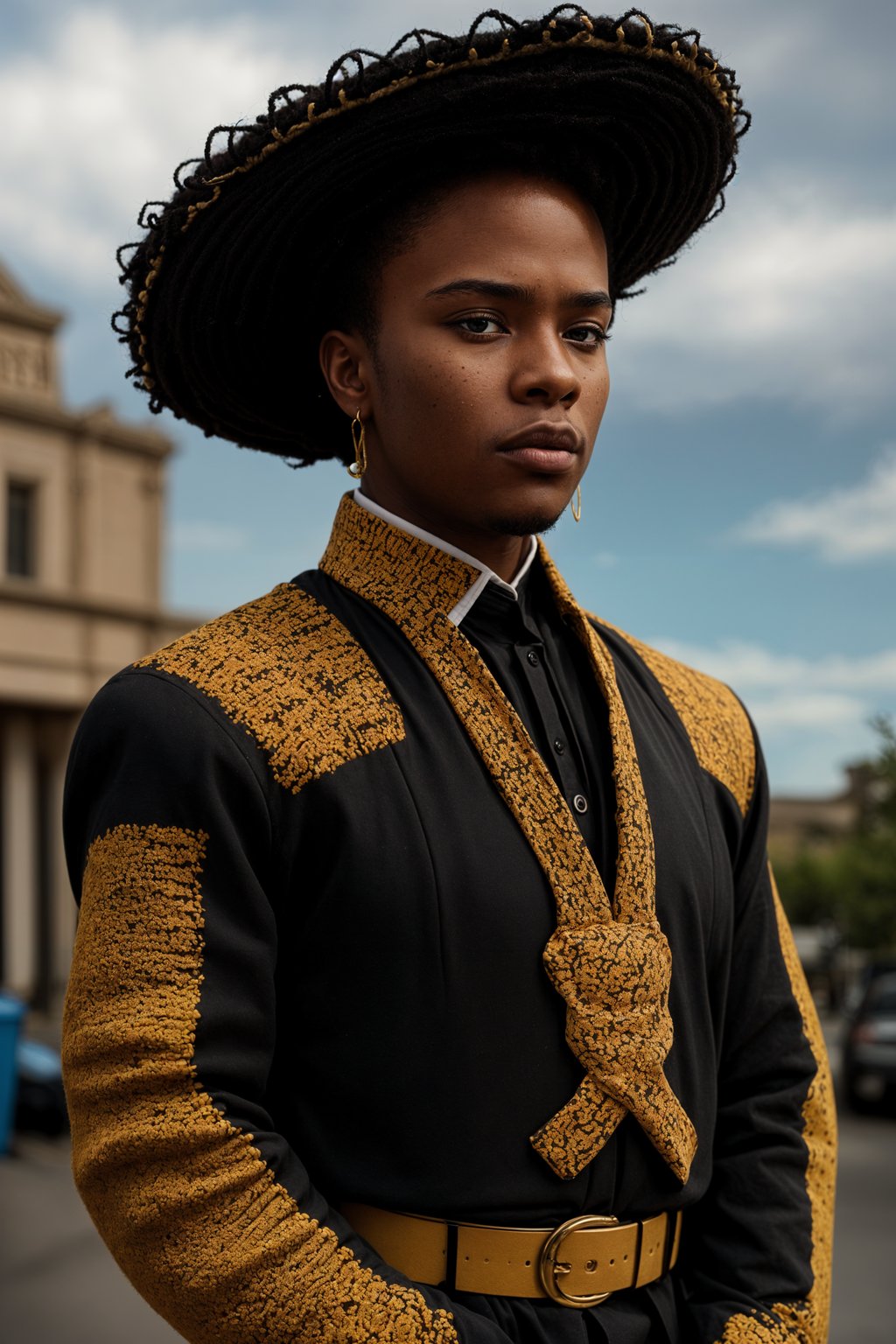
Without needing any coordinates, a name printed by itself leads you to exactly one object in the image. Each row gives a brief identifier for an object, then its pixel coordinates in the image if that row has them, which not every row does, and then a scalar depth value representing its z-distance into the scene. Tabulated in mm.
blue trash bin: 10078
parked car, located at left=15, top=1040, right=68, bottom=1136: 11711
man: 1712
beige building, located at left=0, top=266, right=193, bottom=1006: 24016
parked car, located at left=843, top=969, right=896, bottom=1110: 14594
